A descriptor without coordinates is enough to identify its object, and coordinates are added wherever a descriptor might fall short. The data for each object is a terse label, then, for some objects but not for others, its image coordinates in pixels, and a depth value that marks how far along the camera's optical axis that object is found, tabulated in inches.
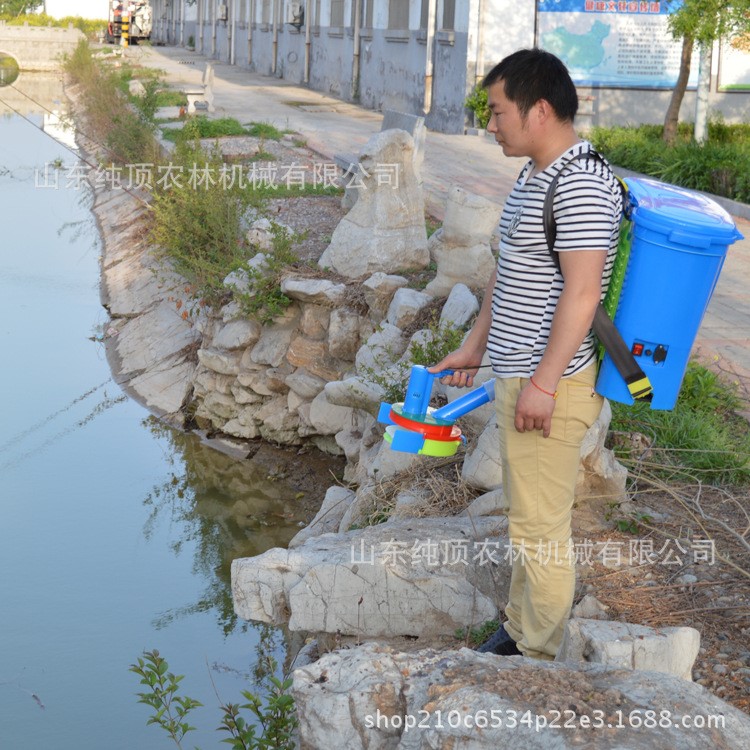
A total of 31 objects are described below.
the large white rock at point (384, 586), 157.3
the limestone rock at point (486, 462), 178.5
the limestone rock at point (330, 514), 227.5
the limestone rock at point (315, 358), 312.3
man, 113.1
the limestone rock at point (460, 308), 249.3
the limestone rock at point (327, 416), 299.4
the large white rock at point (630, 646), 118.2
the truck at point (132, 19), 1747.0
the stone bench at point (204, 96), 658.2
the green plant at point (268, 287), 319.0
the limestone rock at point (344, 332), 305.6
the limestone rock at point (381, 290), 293.6
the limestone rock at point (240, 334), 327.0
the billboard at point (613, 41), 602.5
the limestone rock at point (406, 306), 275.3
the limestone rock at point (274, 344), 319.6
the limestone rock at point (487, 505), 171.6
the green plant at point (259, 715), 139.9
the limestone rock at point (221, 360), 328.5
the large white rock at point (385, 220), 311.9
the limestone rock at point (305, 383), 311.0
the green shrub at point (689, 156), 444.8
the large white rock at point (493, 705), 97.2
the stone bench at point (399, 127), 360.8
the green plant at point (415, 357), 233.5
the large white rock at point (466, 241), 272.1
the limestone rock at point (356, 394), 247.8
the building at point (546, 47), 601.0
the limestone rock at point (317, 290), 308.3
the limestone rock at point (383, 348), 264.2
